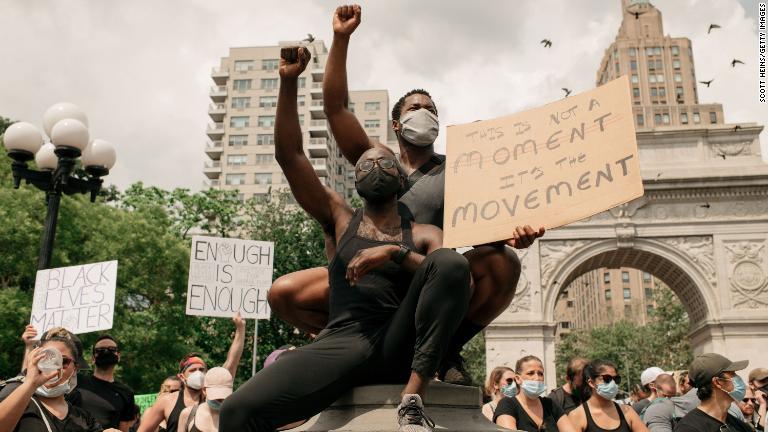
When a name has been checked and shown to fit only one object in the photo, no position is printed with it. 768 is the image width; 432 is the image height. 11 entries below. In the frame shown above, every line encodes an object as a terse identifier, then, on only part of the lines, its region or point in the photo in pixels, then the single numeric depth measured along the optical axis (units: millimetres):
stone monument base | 2654
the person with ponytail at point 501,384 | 6941
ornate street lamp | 8562
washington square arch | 29453
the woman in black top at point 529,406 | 5707
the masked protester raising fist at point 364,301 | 2596
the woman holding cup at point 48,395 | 3395
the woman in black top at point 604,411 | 5062
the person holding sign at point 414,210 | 2932
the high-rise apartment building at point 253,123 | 68500
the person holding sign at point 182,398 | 5927
